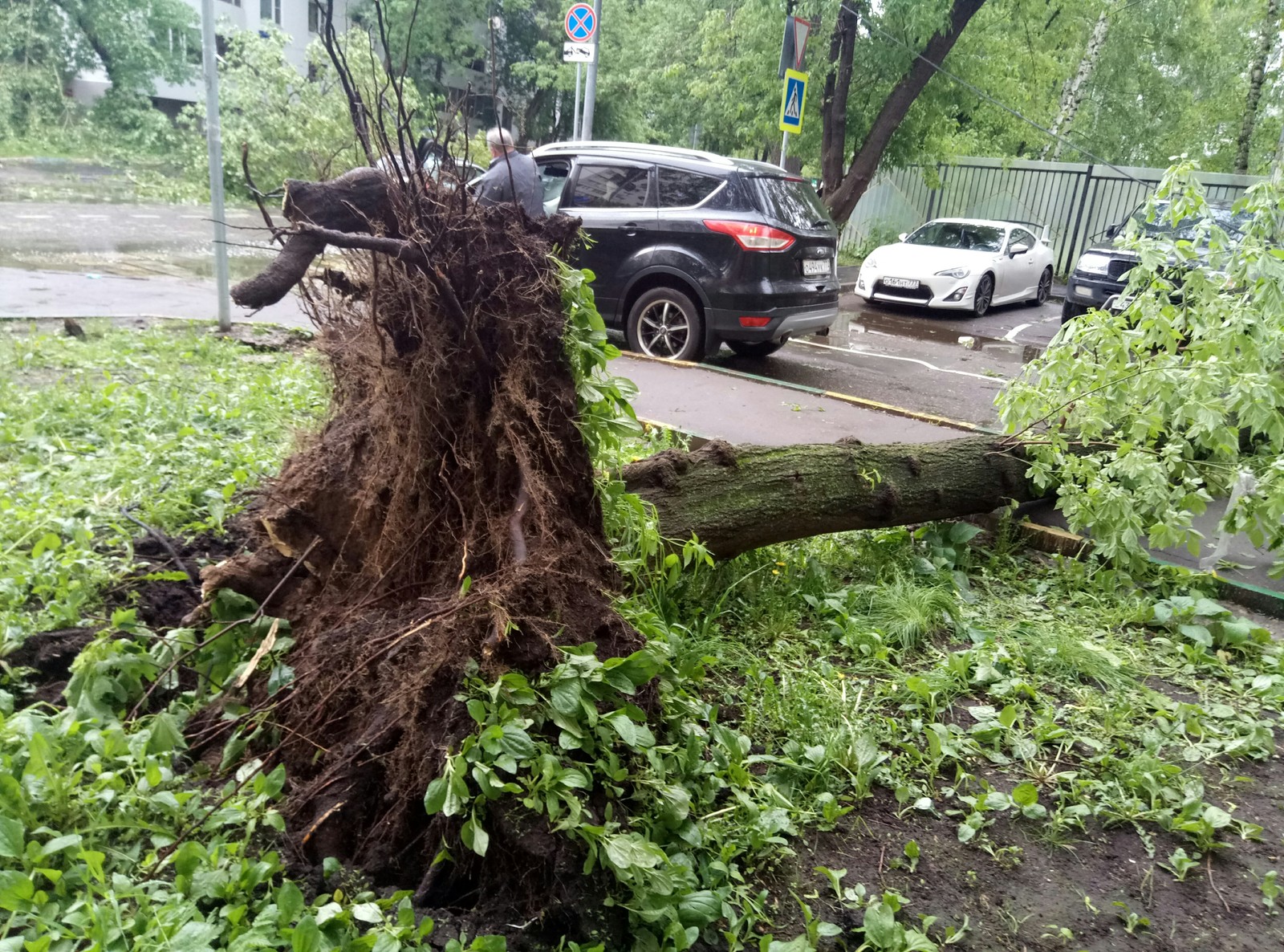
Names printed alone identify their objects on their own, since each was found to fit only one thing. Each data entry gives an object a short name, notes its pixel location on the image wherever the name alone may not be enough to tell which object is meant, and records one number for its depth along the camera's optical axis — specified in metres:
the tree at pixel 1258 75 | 21.27
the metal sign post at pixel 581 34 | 12.22
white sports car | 14.41
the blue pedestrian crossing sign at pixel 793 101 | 11.93
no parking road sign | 12.20
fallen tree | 2.30
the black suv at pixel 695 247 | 8.52
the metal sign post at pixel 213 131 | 7.43
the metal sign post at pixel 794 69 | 11.87
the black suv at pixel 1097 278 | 12.80
